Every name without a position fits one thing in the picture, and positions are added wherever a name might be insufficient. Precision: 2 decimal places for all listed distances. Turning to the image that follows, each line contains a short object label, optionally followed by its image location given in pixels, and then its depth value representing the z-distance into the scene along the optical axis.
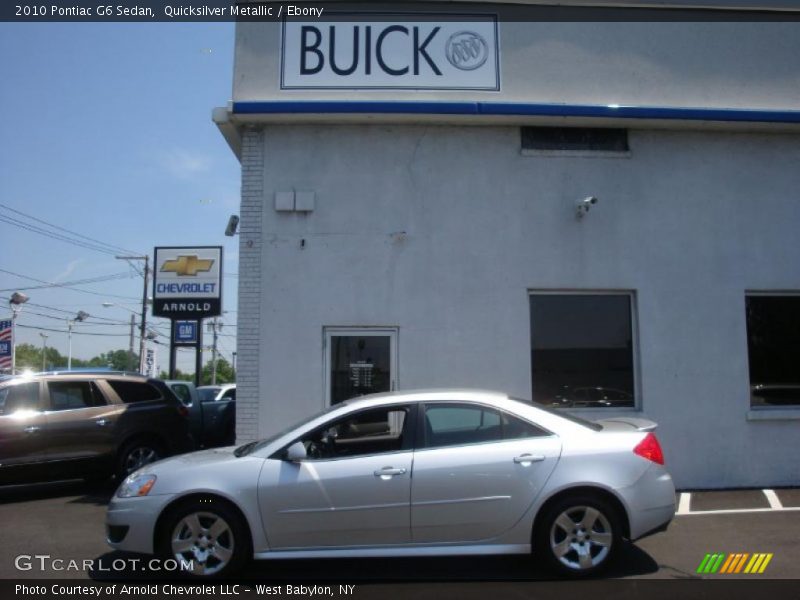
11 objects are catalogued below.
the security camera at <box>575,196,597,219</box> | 9.07
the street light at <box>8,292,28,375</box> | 25.95
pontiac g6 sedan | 5.42
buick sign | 9.51
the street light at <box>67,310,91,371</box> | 45.97
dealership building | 9.03
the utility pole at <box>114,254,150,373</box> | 40.18
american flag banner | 22.25
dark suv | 9.16
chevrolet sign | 18.31
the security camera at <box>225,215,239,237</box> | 11.41
